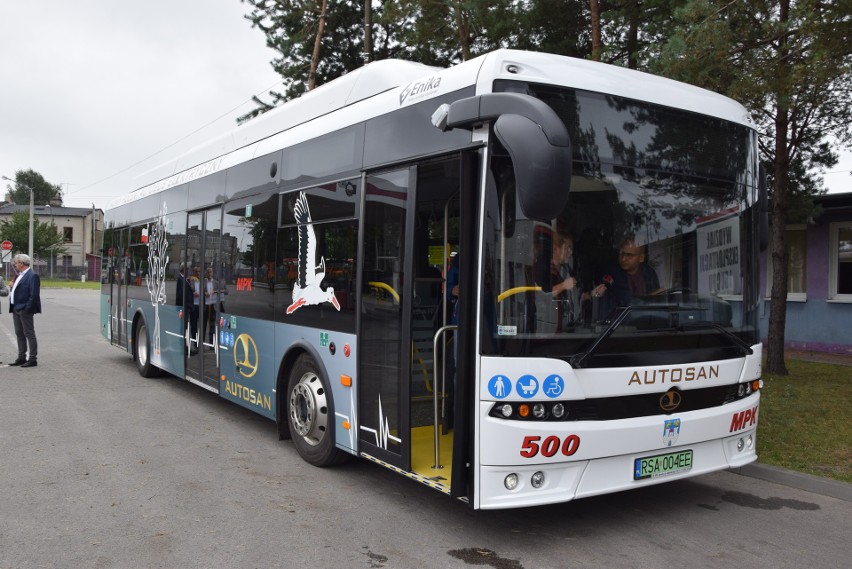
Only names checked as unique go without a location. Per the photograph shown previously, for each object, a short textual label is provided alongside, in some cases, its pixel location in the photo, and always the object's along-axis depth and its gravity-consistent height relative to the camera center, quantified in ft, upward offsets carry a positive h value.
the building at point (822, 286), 49.47 -0.07
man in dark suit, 39.81 -1.87
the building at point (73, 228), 282.77 +17.85
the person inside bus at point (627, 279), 14.10 +0.05
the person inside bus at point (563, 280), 13.60 +0.01
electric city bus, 13.56 +0.01
